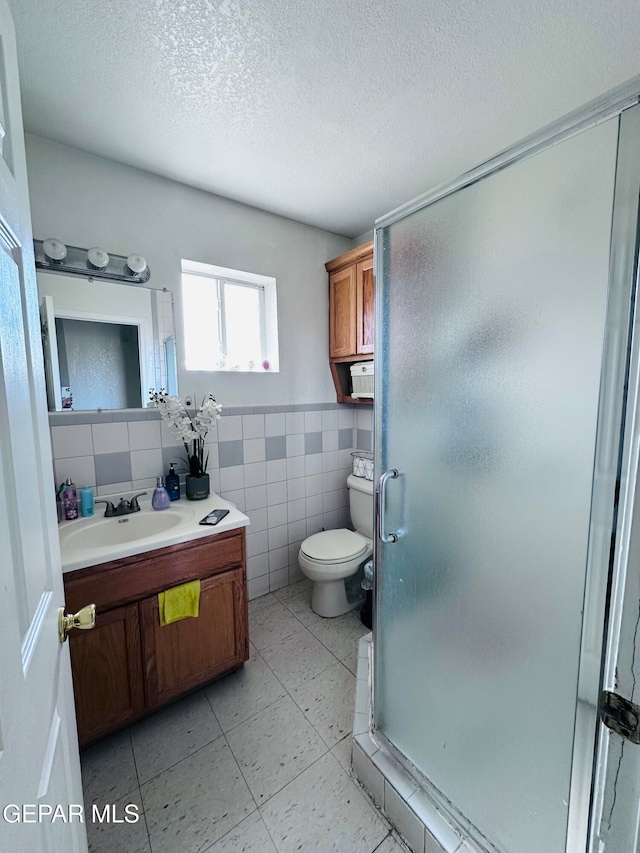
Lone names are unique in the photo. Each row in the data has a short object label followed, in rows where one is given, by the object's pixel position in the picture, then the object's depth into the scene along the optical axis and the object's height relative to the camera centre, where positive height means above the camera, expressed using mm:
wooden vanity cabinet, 1223 -933
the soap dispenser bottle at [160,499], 1629 -495
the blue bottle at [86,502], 1537 -477
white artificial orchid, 1703 -148
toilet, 1929 -918
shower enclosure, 650 -174
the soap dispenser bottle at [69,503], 1493 -468
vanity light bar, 1455 +582
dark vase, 1743 -477
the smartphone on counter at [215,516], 1482 -537
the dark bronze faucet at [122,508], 1563 -520
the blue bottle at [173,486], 1760 -471
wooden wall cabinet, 2084 +503
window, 1972 +440
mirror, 1523 +239
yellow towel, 1354 -826
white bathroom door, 425 -274
